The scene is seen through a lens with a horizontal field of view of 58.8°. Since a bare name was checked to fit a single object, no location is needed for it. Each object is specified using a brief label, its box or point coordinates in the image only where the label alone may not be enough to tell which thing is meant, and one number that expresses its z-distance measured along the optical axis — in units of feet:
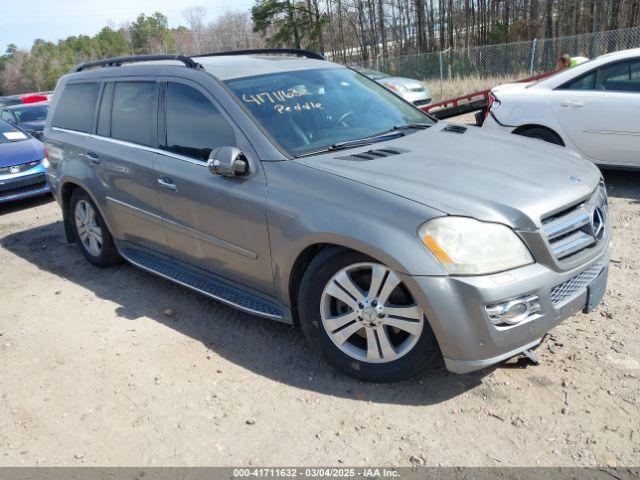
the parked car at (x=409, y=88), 50.62
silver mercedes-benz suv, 8.95
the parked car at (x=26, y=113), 43.98
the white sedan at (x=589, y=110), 19.76
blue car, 27.78
